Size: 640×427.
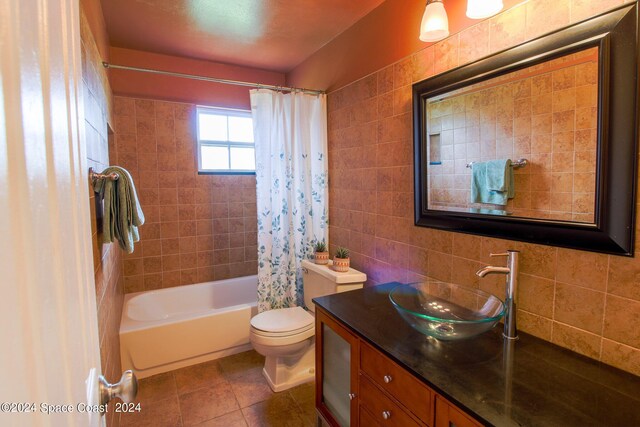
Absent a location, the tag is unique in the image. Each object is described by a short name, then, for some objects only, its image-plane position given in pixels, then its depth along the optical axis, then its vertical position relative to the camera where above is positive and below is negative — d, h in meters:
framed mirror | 1.04 +0.20
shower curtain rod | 2.22 +0.85
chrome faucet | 1.28 -0.38
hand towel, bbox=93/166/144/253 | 1.37 -0.04
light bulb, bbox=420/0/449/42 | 1.38 +0.74
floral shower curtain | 2.57 +0.07
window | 3.22 +0.57
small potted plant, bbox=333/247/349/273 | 2.26 -0.47
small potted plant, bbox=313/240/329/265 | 2.47 -0.46
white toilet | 2.18 -0.93
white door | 0.30 -0.03
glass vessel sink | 1.21 -0.51
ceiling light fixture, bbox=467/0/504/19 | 1.24 +0.71
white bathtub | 2.40 -1.05
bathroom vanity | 0.91 -0.60
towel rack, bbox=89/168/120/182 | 1.30 +0.10
